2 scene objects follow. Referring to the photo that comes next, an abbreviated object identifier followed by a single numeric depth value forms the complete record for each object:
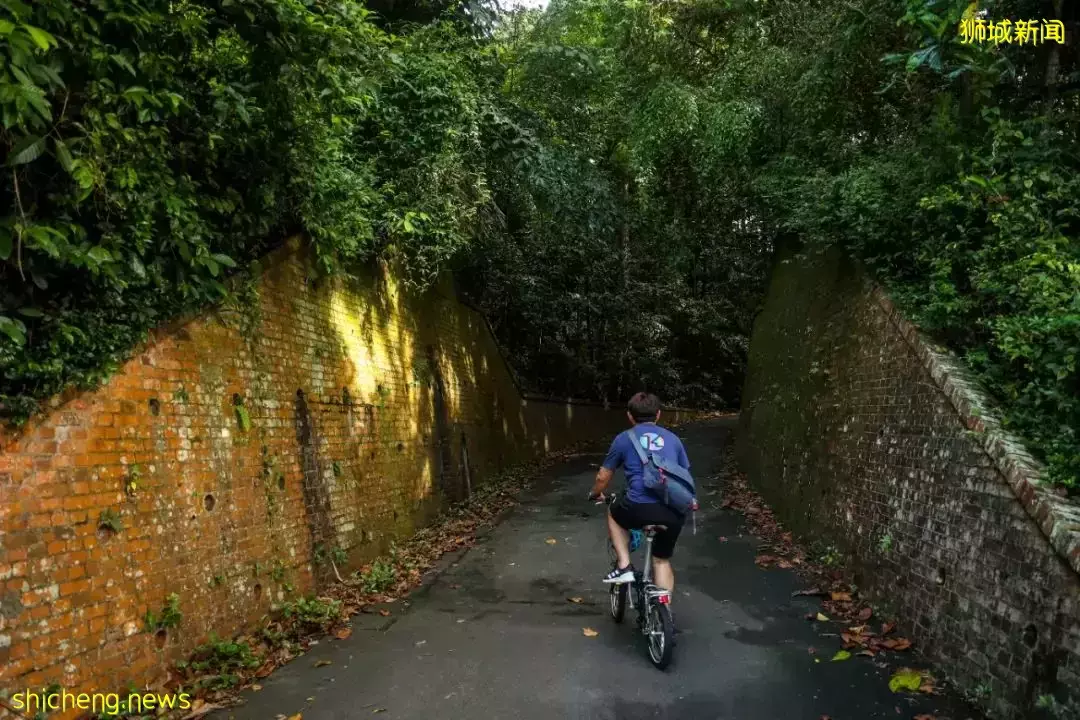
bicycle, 5.05
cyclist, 5.45
